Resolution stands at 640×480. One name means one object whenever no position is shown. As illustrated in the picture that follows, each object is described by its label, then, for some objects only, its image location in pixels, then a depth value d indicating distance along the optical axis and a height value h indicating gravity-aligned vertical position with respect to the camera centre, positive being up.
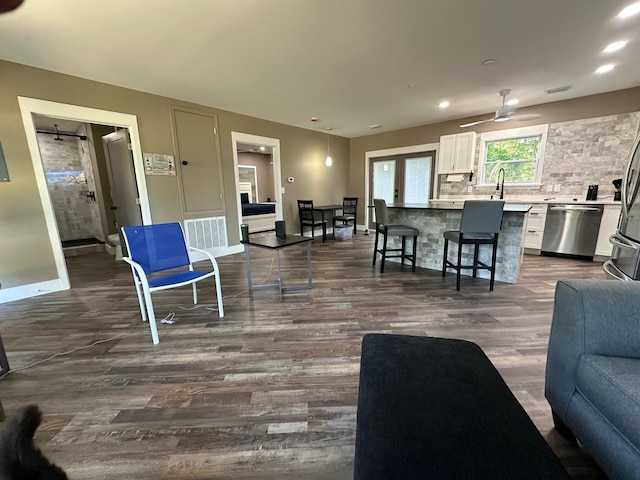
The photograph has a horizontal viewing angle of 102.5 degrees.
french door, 6.19 +0.36
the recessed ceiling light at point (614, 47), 2.64 +1.45
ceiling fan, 3.77 +1.12
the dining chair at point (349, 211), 6.18 -0.47
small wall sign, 3.83 +0.50
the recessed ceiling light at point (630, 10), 2.08 +1.44
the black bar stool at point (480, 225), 2.80 -0.39
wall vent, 4.43 -0.65
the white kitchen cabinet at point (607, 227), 3.73 -0.58
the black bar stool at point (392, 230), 3.59 -0.54
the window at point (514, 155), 4.61 +0.64
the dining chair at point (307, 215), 5.76 -0.51
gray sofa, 0.84 -0.68
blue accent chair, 2.14 -0.54
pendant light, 6.35 +0.80
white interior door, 3.88 +0.30
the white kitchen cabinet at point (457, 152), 5.25 +0.79
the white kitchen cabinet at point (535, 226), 4.32 -0.62
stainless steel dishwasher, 3.91 -0.64
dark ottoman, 0.61 -0.66
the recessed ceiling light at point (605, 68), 3.14 +1.46
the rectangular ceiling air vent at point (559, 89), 3.76 +1.46
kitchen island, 3.13 -0.57
